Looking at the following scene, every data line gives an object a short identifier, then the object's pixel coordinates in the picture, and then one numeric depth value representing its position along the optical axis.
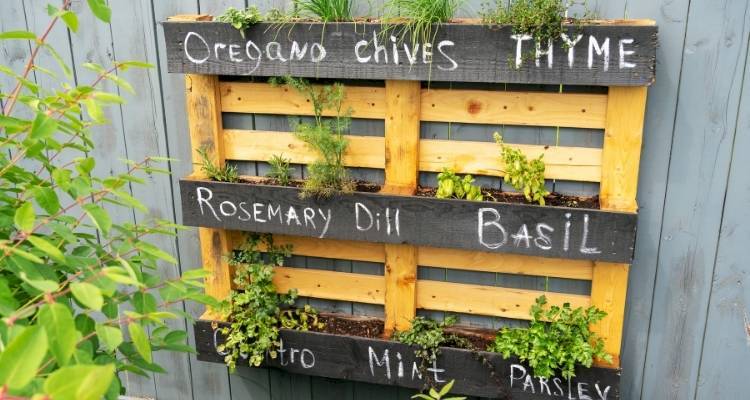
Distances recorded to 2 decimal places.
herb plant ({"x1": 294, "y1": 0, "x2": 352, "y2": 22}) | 2.22
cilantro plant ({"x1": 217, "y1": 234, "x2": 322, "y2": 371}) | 2.58
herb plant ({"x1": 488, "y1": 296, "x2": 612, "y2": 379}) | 2.28
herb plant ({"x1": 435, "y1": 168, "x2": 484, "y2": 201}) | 2.29
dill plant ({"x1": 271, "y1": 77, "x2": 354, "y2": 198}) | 2.34
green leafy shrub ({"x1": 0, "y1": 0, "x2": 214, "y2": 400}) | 0.79
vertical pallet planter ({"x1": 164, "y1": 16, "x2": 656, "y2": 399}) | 2.12
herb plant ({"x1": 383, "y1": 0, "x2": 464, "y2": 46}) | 2.09
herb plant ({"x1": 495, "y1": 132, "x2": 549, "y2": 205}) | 2.22
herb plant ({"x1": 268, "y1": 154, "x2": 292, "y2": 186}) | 2.48
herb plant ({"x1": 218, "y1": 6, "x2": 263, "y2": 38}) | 2.23
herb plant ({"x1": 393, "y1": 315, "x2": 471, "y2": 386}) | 2.45
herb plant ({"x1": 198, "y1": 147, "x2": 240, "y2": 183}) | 2.53
